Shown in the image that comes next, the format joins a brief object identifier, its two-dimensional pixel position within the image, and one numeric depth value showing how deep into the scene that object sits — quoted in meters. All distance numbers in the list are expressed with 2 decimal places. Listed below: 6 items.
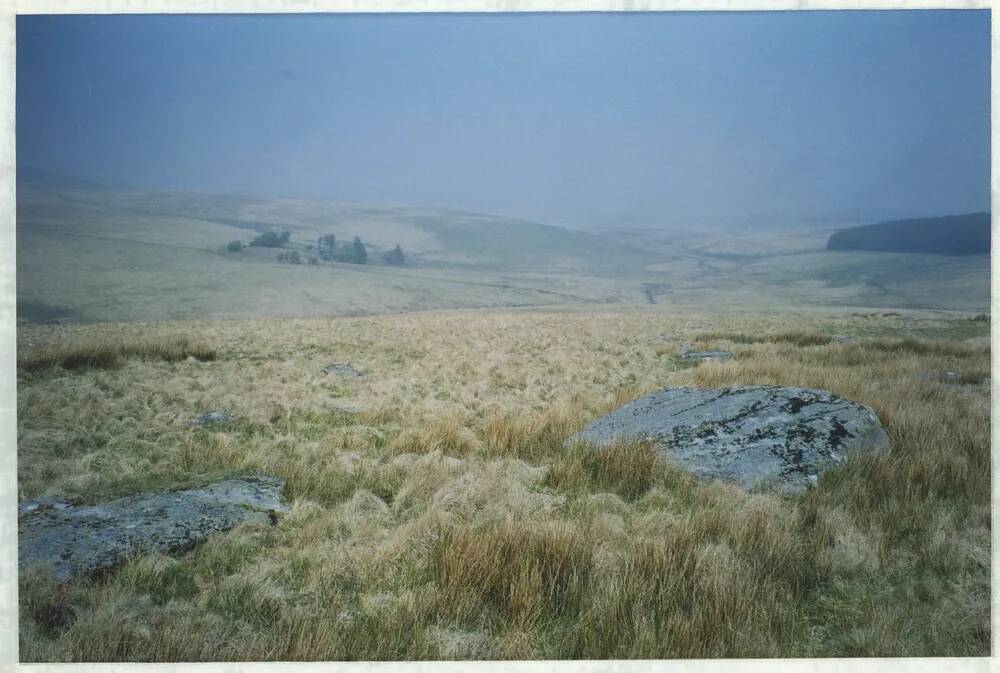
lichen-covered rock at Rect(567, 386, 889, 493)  3.74
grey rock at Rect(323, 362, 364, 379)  6.56
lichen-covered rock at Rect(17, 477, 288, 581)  2.93
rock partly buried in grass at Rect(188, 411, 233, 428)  5.02
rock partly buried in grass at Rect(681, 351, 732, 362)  6.98
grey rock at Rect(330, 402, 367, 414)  5.51
